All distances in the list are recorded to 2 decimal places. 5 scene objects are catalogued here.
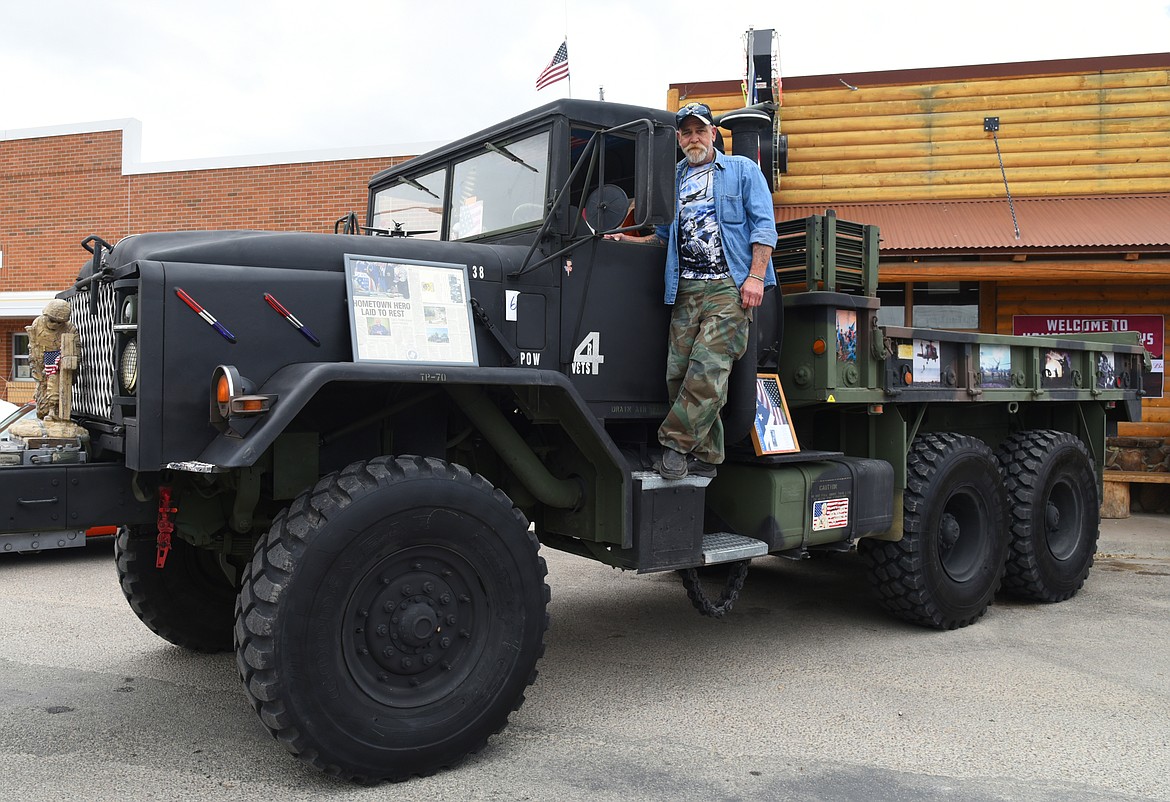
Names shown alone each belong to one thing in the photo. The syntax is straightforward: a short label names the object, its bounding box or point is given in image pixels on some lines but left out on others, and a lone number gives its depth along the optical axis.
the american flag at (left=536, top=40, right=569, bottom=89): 9.09
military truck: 3.33
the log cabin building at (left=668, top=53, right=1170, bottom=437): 10.67
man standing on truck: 4.44
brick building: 15.84
